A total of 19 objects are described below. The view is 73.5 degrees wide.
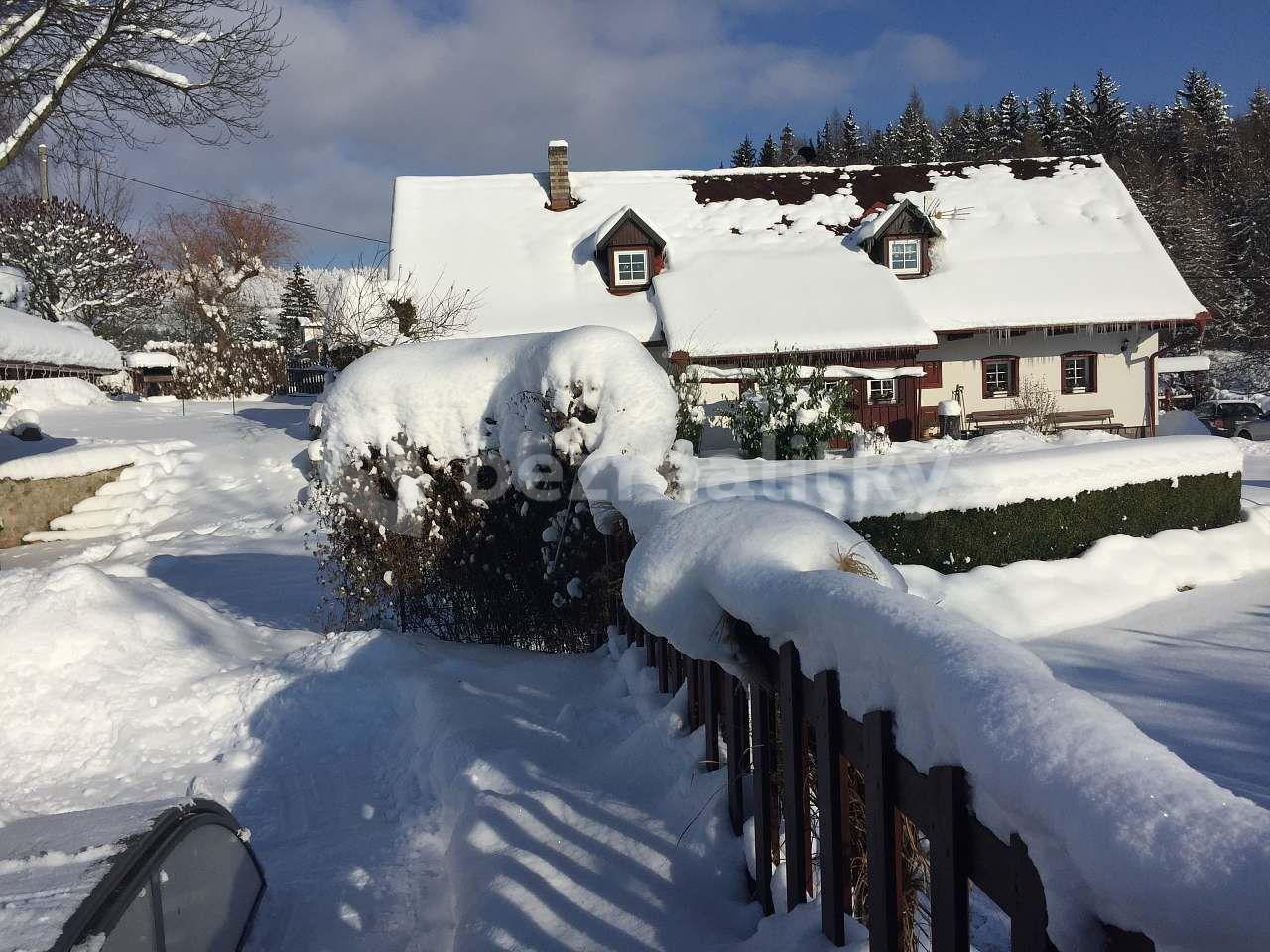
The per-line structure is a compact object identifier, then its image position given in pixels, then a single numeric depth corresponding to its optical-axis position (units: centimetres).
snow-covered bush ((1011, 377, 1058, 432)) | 2001
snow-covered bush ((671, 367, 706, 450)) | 1321
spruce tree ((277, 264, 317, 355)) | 4769
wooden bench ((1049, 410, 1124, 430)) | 2125
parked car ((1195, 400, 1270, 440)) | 2456
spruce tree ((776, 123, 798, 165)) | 7058
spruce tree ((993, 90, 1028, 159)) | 6744
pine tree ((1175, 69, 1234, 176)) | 5938
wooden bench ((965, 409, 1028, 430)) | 2062
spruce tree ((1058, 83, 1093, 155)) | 6247
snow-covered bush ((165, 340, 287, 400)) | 3278
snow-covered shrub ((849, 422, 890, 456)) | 1391
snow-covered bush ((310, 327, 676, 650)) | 628
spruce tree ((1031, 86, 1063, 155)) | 6250
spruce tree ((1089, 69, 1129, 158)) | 6275
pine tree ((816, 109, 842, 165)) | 6600
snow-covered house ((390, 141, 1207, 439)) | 1942
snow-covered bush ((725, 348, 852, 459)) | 1206
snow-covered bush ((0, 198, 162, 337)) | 3066
